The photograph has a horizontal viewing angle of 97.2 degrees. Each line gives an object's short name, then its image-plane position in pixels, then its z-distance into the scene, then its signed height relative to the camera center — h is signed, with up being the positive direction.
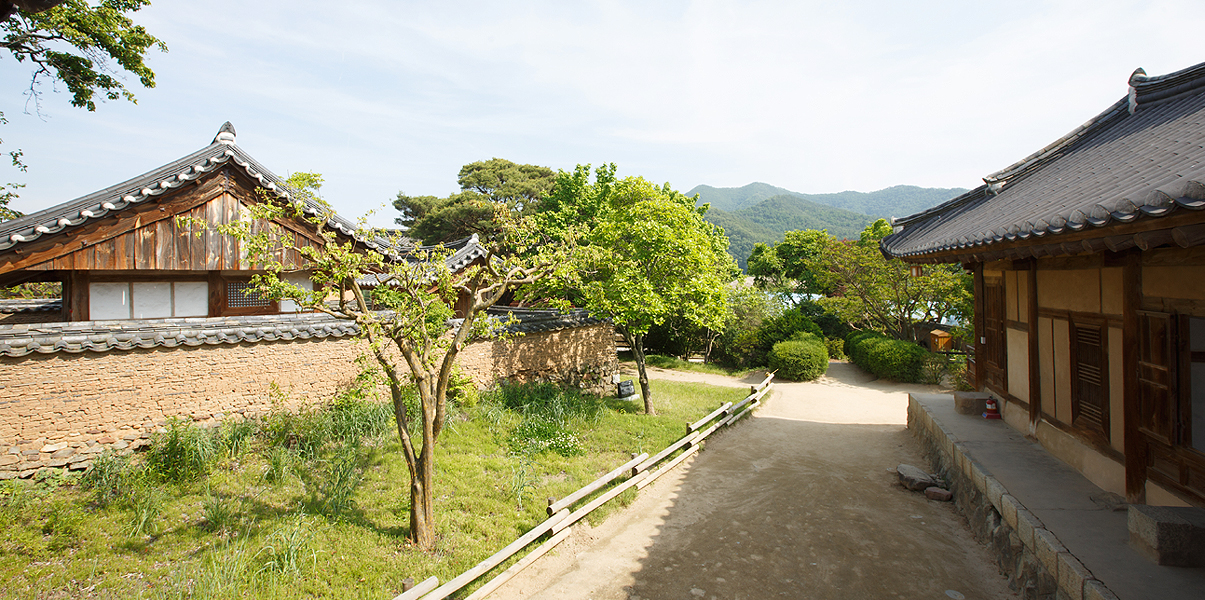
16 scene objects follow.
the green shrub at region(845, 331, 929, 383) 17.33 -1.79
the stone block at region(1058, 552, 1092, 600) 4.22 -2.22
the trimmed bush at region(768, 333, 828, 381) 18.17 -1.85
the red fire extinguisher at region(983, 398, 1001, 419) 9.12 -1.85
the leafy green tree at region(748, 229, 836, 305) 28.58 +2.78
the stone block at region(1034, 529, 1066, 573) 4.64 -2.20
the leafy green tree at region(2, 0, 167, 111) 10.21 +5.50
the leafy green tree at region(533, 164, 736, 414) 11.29 +0.88
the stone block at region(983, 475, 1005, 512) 6.00 -2.19
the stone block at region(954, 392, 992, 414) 9.47 -1.77
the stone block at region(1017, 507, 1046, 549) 5.12 -2.18
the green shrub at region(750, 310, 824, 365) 20.73 -1.01
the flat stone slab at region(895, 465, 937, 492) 8.14 -2.70
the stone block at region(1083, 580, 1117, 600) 3.94 -2.17
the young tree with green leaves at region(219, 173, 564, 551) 5.43 +0.16
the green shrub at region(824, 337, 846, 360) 22.15 -1.81
